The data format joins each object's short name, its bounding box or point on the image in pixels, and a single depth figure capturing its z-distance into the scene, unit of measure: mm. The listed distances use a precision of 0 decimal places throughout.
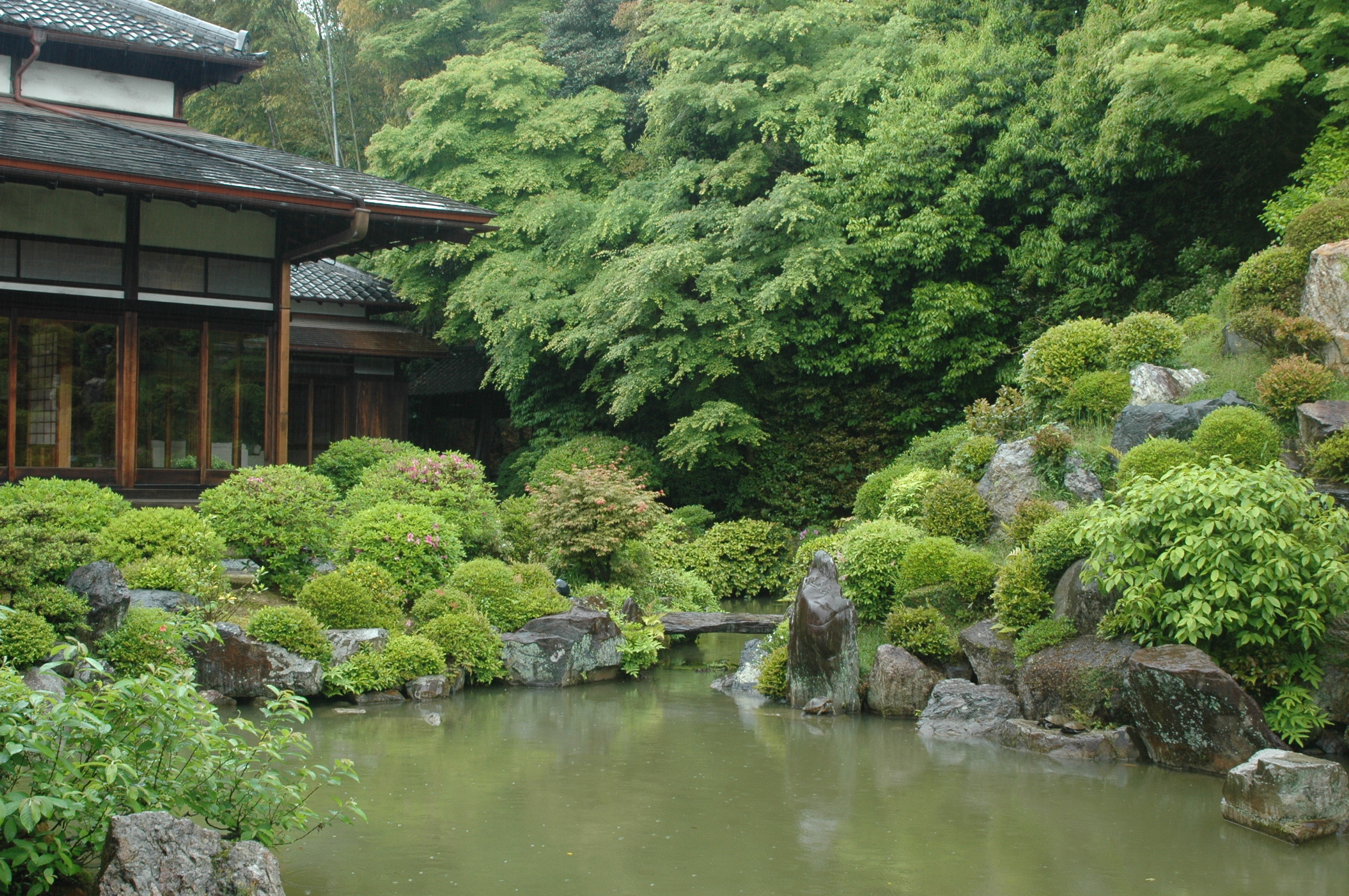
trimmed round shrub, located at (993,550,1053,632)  9102
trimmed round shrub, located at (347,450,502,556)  12016
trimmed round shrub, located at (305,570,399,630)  9719
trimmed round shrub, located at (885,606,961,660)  9539
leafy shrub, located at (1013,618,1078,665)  8812
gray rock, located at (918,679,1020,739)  8578
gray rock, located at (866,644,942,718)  9219
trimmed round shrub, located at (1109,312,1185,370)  12023
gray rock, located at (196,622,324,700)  8703
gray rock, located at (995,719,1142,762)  7824
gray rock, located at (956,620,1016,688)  9055
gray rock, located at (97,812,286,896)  3932
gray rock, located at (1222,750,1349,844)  6027
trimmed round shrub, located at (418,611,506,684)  10039
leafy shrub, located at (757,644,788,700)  9938
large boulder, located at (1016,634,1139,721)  8188
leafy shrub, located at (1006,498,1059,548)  9945
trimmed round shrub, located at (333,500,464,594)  10805
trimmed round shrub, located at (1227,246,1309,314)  11141
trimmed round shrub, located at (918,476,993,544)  11078
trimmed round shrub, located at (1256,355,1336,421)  9766
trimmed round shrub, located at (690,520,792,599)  17109
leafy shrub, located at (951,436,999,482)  11891
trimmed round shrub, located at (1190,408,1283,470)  9328
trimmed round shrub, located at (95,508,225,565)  9594
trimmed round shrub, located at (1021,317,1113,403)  12445
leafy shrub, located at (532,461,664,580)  12391
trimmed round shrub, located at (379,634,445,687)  9500
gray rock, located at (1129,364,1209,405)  11312
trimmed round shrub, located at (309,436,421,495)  14109
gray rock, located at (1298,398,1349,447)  9172
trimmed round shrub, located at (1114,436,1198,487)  9273
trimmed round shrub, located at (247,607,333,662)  9125
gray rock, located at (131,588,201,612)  9008
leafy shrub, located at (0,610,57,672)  7359
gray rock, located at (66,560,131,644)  8133
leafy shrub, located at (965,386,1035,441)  12500
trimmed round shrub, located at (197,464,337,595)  10594
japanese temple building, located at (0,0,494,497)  11688
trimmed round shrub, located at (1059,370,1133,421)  11547
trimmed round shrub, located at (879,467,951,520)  12125
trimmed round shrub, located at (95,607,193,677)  8039
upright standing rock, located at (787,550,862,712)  9281
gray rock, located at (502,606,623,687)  10406
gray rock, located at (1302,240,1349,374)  10359
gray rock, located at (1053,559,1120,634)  8711
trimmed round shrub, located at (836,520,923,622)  10609
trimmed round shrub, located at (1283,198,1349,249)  11047
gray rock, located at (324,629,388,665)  9445
